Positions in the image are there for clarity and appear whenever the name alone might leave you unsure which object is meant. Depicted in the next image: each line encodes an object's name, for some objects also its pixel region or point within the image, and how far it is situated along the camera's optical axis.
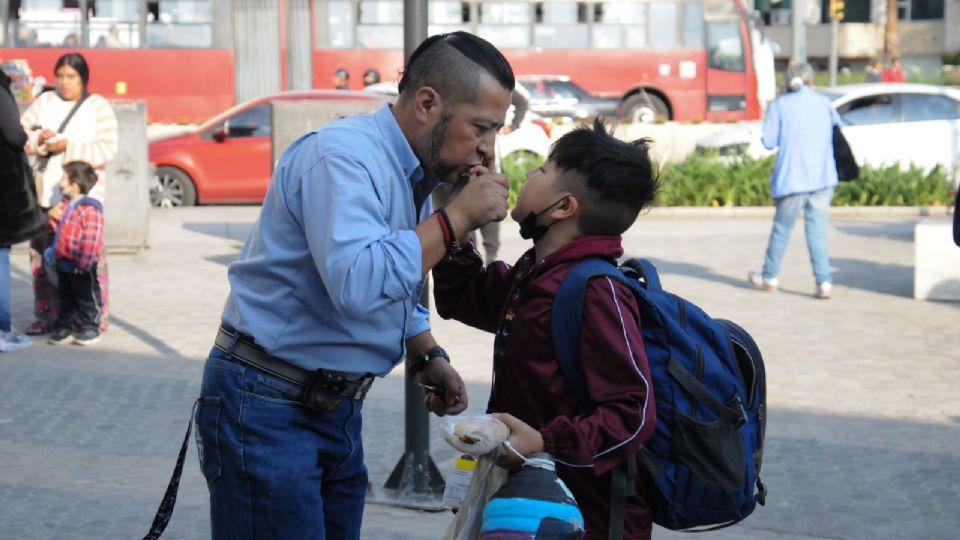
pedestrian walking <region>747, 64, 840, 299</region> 11.55
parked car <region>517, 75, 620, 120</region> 27.03
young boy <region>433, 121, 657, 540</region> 3.04
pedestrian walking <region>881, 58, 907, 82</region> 33.41
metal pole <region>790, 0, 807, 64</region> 32.25
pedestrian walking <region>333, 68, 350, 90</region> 22.75
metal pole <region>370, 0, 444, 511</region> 6.13
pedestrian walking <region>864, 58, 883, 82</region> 36.03
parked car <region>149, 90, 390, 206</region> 19.12
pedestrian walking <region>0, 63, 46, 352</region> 6.86
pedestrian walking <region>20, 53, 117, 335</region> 9.76
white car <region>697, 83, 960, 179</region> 19.62
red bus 25.67
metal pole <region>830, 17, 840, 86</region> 35.97
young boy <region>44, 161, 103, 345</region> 9.36
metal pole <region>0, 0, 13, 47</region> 25.22
